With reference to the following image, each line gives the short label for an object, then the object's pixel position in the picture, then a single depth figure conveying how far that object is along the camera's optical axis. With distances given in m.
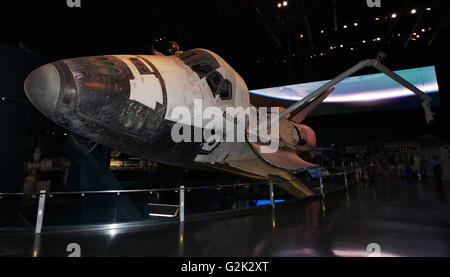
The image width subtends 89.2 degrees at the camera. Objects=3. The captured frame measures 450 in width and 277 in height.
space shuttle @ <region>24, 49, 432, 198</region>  3.30
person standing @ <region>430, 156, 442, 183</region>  12.70
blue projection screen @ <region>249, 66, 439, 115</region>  13.94
